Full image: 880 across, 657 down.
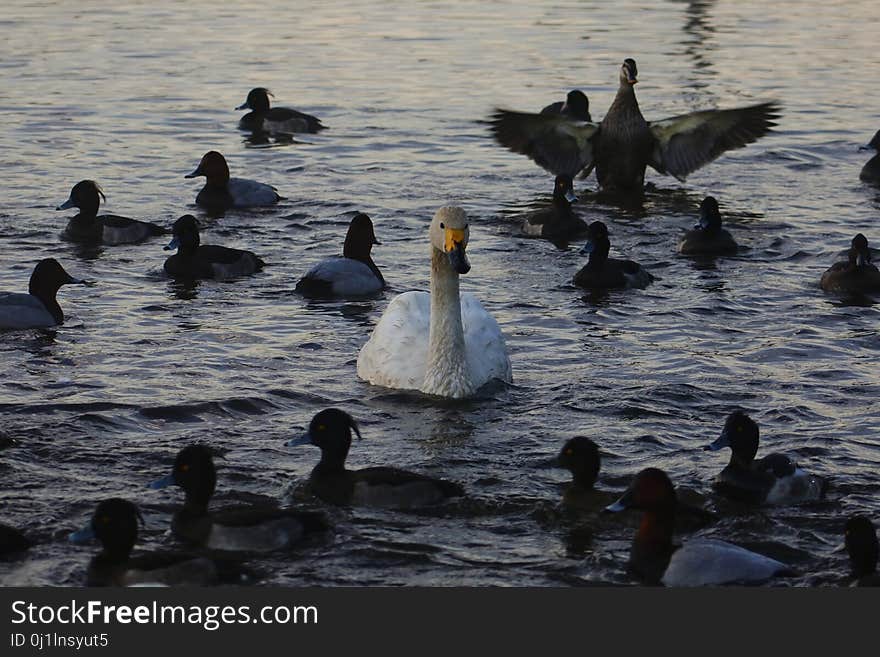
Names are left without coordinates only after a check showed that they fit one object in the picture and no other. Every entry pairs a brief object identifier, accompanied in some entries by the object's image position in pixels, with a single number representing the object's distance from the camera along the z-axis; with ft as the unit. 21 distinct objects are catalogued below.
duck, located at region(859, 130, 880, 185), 67.26
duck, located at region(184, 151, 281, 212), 63.21
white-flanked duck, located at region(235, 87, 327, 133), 77.71
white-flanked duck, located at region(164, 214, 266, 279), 53.01
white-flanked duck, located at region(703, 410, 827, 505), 32.65
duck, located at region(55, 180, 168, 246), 57.62
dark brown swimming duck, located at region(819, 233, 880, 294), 50.42
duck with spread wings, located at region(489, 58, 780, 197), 69.00
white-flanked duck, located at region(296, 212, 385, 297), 50.55
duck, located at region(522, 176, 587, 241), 59.57
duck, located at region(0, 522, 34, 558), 29.45
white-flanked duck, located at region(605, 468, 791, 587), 28.76
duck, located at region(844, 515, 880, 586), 28.37
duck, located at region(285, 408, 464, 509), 32.32
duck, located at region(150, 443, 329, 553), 30.04
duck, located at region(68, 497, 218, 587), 28.19
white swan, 39.63
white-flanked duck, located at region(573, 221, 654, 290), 51.72
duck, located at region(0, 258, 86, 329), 46.24
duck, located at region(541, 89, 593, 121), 77.97
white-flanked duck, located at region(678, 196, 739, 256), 56.34
